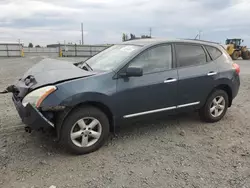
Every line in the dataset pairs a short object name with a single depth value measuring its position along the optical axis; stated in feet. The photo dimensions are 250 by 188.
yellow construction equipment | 86.89
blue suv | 10.98
